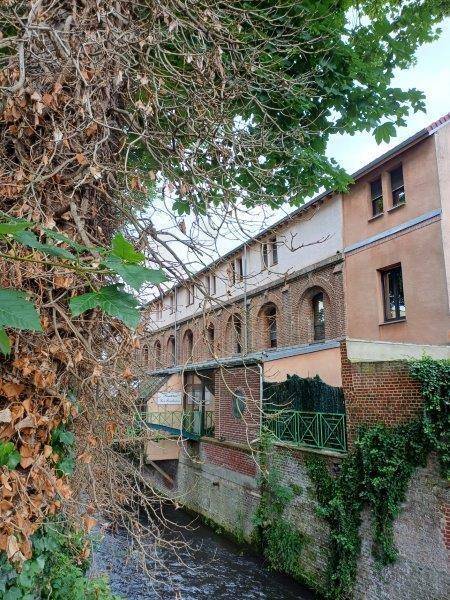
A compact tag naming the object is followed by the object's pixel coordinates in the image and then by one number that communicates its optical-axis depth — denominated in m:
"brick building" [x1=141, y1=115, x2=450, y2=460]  9.14
